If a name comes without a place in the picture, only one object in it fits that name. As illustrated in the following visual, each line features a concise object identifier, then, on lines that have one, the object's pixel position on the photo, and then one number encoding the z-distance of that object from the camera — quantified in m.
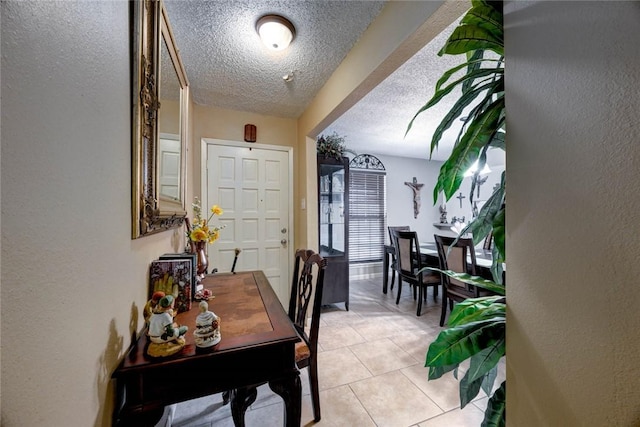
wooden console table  0.79
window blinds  4.73
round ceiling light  1.49
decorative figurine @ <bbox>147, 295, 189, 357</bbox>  0.82
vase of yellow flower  1.58
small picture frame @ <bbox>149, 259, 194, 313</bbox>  1.13
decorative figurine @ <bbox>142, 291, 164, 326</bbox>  0.86
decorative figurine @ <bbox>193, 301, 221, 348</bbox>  0.86
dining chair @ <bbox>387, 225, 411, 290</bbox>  3.79
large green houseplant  0.75
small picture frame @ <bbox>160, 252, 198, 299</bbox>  1.22
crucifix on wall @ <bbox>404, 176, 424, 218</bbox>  5.16
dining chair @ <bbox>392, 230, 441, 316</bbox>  3.15
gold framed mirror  0.92
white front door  2.76
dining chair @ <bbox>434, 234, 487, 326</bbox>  2.49
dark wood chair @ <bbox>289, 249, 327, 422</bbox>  1.44
